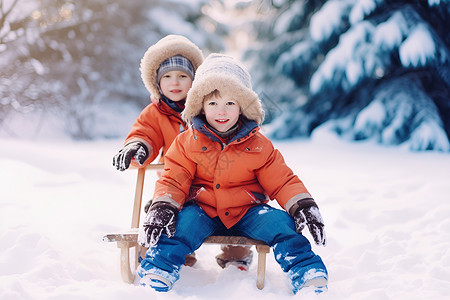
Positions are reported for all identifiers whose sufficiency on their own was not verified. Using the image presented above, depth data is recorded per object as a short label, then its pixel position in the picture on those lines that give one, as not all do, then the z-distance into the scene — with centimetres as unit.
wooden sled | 182
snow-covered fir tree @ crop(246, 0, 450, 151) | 446
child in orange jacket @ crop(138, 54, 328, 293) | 180
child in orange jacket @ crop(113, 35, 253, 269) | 243
